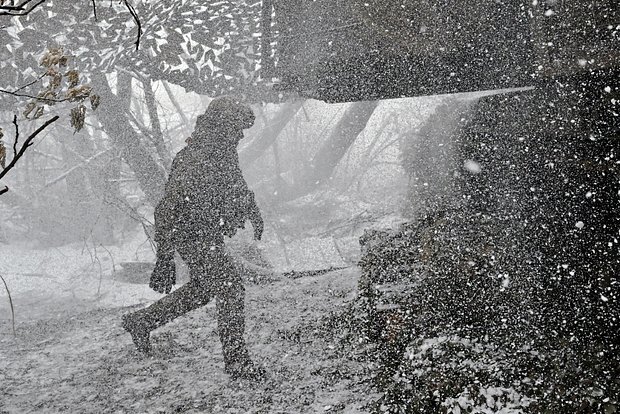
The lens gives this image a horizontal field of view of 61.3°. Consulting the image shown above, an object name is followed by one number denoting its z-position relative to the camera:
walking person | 3.56
